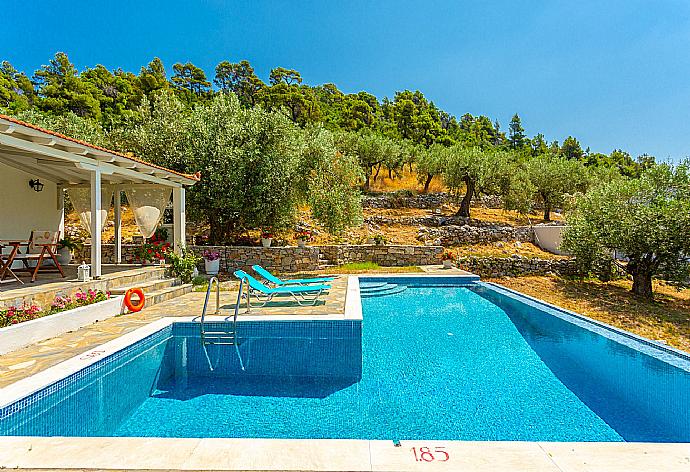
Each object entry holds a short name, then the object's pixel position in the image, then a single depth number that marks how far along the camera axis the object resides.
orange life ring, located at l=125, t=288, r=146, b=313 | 7.05
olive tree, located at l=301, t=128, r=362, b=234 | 14.17
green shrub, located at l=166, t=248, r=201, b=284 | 9.89
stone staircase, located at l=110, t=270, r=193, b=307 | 7.74
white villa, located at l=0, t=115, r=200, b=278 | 7.42
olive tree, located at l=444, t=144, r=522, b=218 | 20.03
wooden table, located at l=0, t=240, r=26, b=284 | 6.93
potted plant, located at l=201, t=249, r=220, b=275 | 12.20
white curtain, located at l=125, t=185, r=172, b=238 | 10.02
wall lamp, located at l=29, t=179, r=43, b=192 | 9.82
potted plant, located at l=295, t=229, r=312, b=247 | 14.35
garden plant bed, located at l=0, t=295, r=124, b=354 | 4.79
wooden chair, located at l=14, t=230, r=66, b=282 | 7.22
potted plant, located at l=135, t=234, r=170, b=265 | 10.38
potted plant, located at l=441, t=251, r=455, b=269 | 14.74
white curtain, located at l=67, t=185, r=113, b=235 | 9.41
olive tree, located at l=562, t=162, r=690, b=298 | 10.61
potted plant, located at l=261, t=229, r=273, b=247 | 13.77
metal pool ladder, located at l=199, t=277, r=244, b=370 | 5.64
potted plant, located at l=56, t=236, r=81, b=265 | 9.48
